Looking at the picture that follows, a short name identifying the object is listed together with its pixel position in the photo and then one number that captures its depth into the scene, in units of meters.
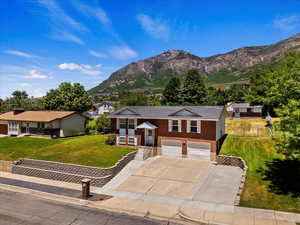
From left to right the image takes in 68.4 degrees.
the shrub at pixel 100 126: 41.72
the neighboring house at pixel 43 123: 38.38
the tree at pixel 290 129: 13.43
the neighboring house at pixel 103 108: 97.63
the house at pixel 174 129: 25.77
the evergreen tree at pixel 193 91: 64.00
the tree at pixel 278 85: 15.45
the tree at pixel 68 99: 57.38
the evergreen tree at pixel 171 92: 69.88
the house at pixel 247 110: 50.39
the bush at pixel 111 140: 29.72
